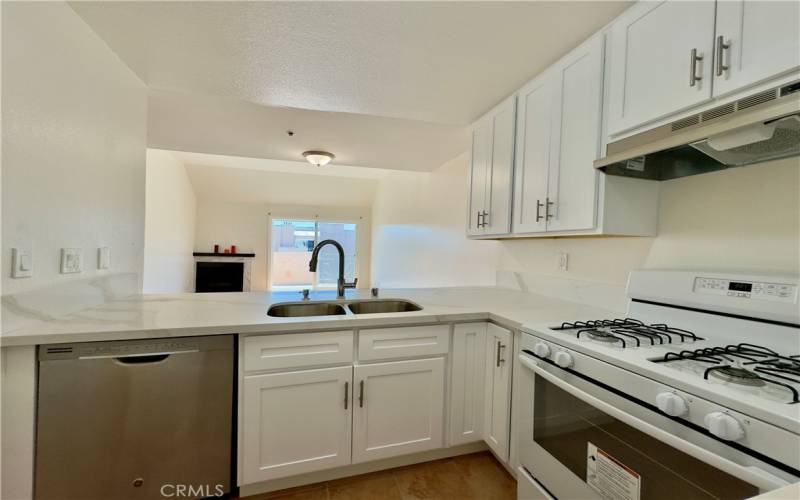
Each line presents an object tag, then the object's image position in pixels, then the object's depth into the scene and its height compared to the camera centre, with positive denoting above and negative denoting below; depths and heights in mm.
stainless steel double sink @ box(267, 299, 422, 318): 1864 -379
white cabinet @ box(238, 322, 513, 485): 1467 -744
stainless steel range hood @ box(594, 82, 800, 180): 895 +385
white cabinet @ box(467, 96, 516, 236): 2053 +537
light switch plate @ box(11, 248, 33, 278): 1156 -112
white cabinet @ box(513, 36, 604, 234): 1480 +548
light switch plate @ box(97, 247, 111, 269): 1635 -113
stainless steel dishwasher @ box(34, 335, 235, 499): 1212 -721
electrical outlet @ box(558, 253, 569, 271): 2057 -51
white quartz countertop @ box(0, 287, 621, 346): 1237 -347
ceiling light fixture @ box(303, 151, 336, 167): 3410 +910
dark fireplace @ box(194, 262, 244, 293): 6277 -721
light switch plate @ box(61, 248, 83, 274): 1395 -114
